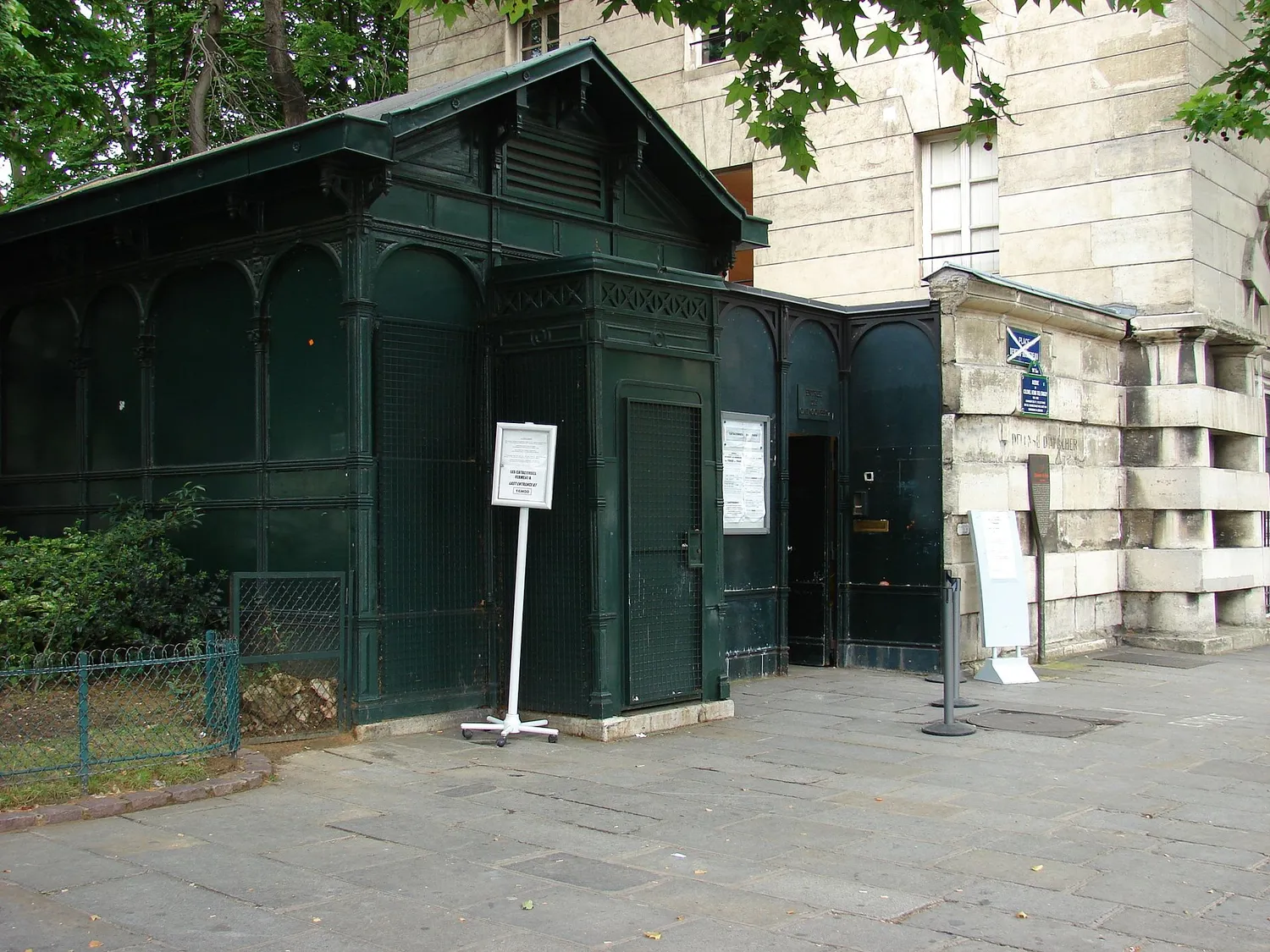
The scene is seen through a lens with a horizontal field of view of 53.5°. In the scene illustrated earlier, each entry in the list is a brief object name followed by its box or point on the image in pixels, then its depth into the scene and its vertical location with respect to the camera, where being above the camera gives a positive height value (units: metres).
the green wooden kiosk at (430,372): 9.67 +1.21
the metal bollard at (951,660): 10.09 -1.15
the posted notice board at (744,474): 12.92 +0.46
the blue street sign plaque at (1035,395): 14.43 +1.41
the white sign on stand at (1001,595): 13.05 -0.81
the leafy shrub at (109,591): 9.81 -0.55
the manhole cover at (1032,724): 10.32 -1.74
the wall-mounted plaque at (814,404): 13.77 +1.26
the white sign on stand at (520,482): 9.58 +0.29
